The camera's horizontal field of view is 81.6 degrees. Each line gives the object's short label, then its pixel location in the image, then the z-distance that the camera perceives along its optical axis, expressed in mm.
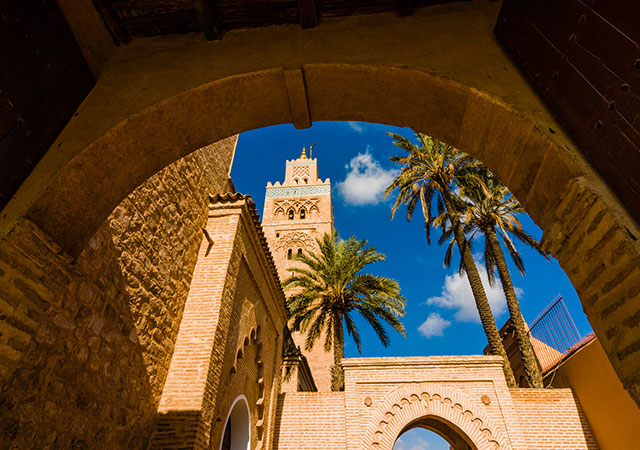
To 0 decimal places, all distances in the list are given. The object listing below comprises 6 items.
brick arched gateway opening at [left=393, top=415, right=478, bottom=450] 10766
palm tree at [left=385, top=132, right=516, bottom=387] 13586
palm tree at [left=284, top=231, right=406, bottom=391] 13625
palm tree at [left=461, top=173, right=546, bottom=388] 13453
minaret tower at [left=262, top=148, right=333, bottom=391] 27453
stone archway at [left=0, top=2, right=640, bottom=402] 2102
